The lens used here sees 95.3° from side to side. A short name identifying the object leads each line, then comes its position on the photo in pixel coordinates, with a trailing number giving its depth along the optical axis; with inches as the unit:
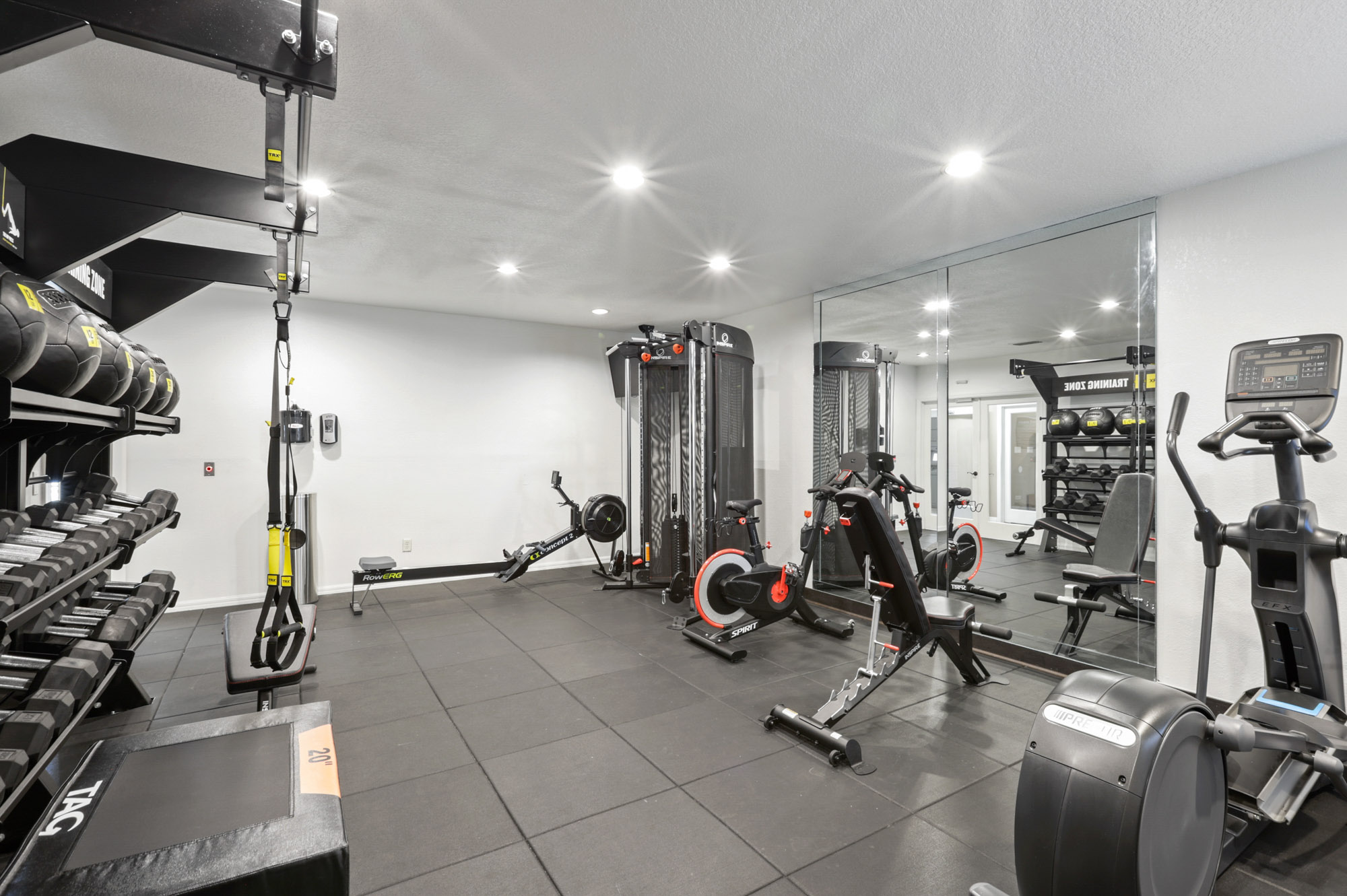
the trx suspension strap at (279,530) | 77.4
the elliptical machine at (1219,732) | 55.4
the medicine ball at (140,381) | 106.7
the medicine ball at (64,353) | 70.4
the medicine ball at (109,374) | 88.7
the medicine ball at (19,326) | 59.6
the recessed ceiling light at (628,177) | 121.3
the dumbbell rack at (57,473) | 63.3
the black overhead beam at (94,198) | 96.0
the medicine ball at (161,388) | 124.6
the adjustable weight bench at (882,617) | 114.8
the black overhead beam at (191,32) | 48.7
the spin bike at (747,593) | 162.9
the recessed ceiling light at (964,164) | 114.7
